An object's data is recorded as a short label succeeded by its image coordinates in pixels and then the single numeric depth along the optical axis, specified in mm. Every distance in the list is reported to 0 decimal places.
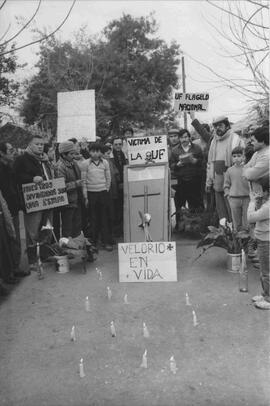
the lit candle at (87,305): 4570
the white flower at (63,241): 5777
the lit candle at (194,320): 4088
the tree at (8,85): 9547
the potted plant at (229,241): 5477
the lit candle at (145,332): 3914
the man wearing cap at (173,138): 8008
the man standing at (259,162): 4238
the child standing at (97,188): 6824
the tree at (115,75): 24484
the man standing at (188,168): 7516
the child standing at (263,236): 4184
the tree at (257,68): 4043
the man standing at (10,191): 5445
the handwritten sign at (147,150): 6762
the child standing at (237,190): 5910
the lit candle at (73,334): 3881
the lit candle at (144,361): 3383
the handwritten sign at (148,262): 5113
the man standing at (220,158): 6320
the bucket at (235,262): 5504
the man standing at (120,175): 7672
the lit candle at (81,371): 3262
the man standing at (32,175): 5988
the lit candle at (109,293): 4883
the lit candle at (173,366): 3273
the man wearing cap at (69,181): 6512
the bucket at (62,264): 5855
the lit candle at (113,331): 3955
